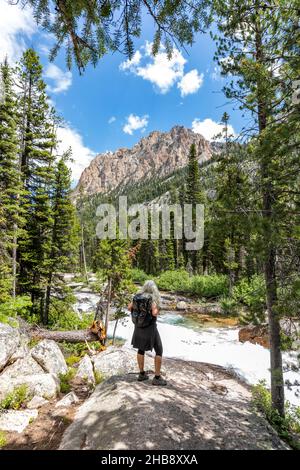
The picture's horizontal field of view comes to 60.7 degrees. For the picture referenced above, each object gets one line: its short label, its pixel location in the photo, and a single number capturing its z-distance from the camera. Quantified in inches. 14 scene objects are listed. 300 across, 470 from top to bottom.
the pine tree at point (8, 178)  433.7
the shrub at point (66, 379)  235.6
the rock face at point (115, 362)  269.9
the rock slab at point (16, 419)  166.1
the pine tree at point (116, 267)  469.4
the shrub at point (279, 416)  178.2
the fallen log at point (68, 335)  389.4
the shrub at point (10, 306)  157.6
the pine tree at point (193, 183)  1328.7
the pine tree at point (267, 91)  137.7
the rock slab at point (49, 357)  255.3
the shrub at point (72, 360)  322.5
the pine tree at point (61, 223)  563.7
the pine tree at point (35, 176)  546.6
